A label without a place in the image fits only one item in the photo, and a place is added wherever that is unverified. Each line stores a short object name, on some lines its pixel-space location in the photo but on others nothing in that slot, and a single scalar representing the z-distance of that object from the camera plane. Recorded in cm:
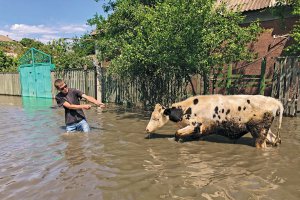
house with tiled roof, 1348
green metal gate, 2122
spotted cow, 663
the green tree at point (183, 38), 924
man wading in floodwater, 806
